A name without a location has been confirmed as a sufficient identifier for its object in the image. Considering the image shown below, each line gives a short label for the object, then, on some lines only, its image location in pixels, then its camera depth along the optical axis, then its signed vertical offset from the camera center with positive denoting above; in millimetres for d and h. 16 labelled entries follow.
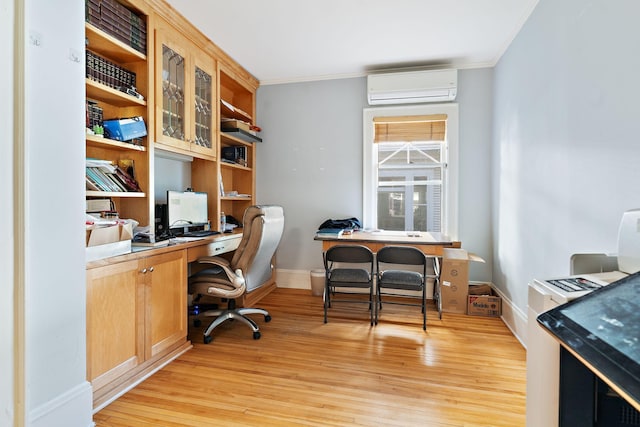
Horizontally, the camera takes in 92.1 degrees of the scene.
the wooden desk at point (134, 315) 1666 -651
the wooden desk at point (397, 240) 2801 -278
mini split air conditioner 3311 +1359
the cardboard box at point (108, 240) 1662 -174
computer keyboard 2648 -204
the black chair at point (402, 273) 2650 -589
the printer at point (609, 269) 951 -218
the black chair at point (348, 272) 2768 -590
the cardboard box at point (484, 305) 3033 -935
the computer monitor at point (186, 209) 2592 +10
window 3576 +505
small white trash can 3637 -858
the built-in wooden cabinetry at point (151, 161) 1733 +412
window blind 3596 +995
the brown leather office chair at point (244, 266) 2418 -446
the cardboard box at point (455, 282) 3084 -717
